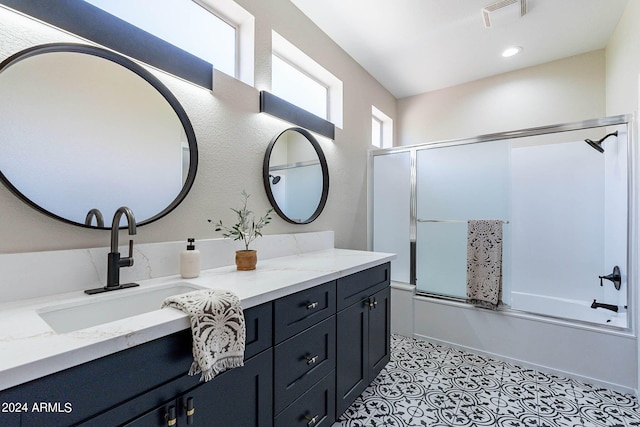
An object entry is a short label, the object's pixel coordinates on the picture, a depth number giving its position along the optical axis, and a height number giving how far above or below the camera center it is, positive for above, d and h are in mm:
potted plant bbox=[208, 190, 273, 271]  1521 -100
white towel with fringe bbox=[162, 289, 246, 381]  820 -345
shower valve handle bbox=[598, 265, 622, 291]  2133 -472
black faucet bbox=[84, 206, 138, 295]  1104 -178
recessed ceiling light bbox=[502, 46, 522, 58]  2674 +1525
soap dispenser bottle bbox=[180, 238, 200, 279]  1326 -227
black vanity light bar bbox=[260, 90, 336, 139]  1873 +718
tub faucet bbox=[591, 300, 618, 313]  2178 -712
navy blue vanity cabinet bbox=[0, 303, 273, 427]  615 -453
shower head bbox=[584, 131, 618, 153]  2506 +616
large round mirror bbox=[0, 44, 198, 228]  997 +303
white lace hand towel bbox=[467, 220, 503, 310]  2445 -420
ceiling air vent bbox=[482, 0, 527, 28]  2084 +1509
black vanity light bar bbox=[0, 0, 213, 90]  1034 +724
